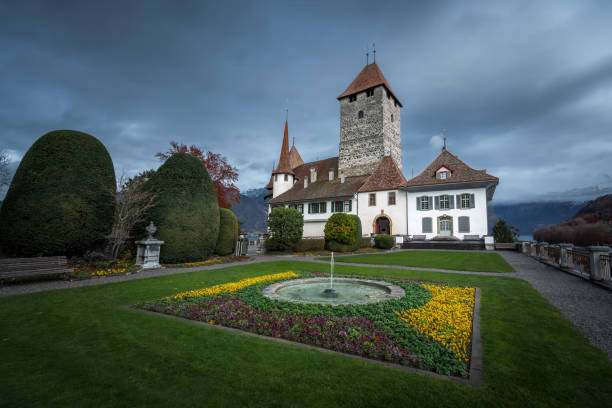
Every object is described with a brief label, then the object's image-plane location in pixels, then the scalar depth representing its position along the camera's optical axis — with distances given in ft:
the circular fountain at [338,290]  21.58
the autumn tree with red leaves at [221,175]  95.40
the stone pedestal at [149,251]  39.42
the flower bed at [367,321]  12.05
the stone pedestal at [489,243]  76.38
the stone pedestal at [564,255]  39.29
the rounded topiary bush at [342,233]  73.10
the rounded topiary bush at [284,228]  71.92
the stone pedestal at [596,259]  29.30
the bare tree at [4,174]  58.48
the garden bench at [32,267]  27.40
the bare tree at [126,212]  40.52
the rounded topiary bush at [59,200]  33.73
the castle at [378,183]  87.10
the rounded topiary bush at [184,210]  43.16
